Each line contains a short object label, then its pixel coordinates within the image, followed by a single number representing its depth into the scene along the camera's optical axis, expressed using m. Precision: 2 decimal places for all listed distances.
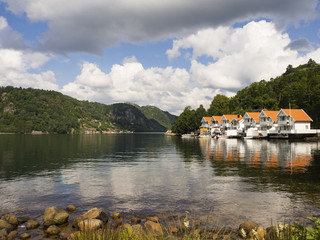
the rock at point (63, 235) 12.85
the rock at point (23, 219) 14.95
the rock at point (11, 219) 14.37
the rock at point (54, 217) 14.42
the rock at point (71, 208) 17.03
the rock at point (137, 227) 11.55
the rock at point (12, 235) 12.60
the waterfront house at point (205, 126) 162.25
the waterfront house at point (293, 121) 103.00
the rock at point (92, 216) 14.32
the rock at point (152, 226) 12.53
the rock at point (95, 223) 12.80
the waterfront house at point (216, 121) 152.88
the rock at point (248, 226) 13.00
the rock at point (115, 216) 15.49
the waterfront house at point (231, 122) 137.23
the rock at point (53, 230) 13.44
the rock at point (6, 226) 13.45
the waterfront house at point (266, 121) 114.36
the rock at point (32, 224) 14.12
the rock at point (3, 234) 12.45
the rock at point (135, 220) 14.69
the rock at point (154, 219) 14.62
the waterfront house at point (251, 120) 124.85
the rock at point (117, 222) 13.99
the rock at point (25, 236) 12.82
